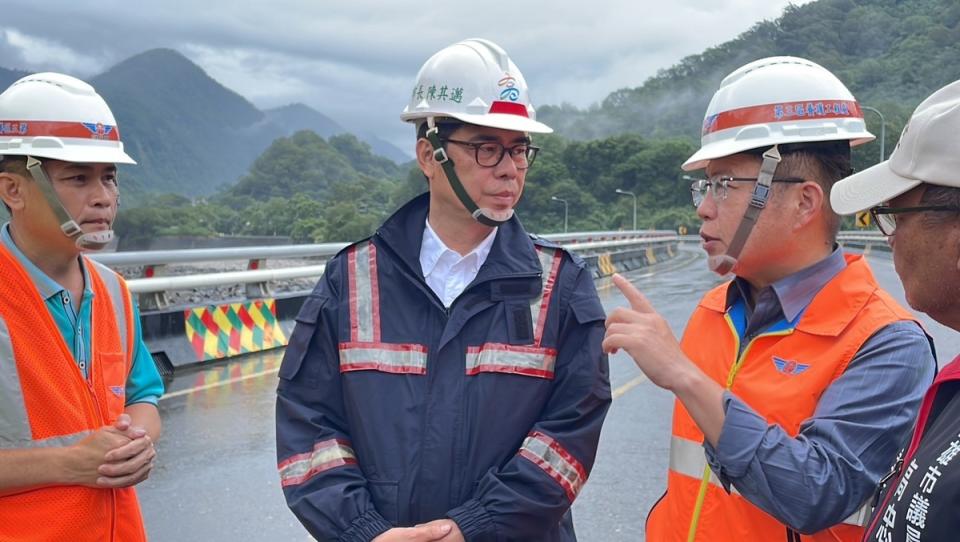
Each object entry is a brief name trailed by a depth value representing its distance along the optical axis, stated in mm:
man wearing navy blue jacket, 2301
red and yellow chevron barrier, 9773
